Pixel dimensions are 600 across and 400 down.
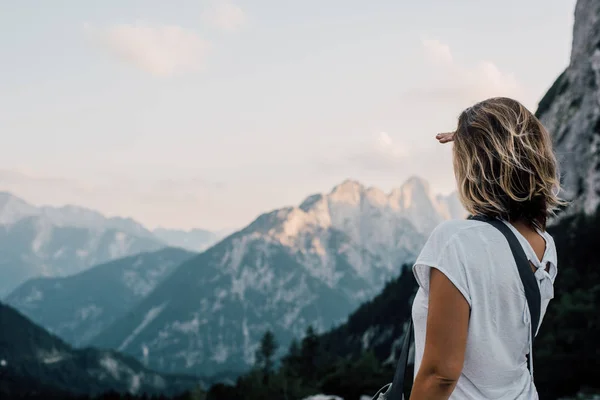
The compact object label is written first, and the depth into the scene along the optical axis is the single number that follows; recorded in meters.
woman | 2.96
